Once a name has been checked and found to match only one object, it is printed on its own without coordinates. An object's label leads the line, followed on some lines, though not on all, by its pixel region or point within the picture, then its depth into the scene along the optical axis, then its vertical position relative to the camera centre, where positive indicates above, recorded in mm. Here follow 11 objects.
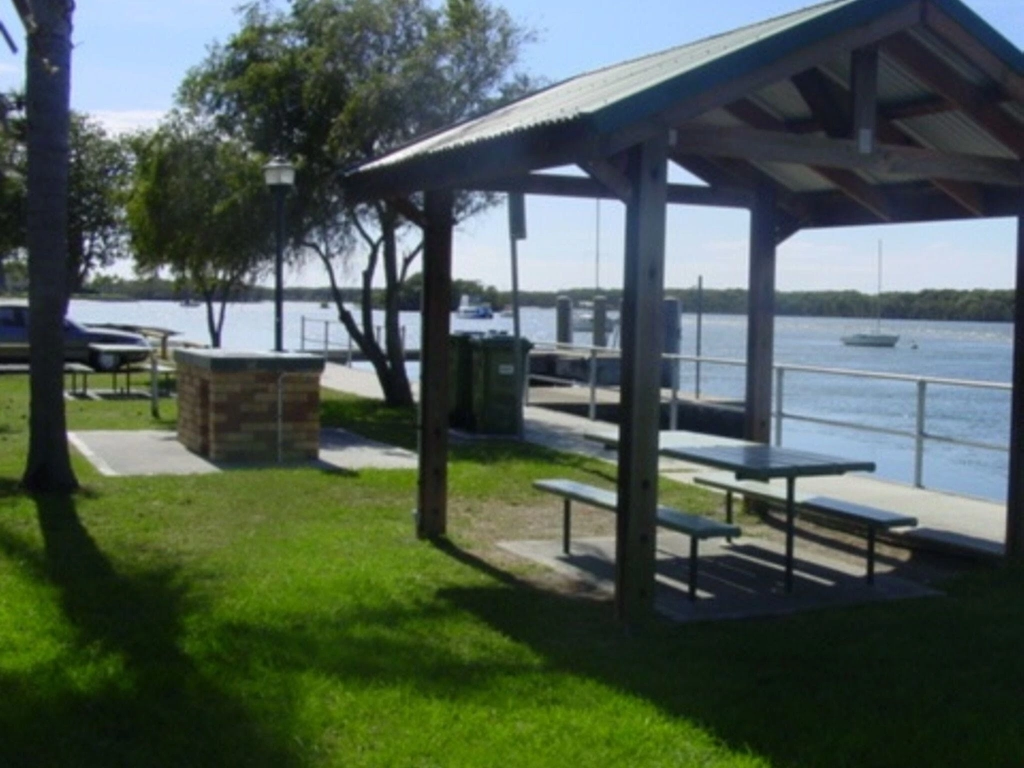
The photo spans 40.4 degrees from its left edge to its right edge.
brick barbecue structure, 12323 -846
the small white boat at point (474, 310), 51078 +217
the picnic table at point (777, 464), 7184 -747
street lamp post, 15938 +1333
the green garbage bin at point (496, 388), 15094 -773
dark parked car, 26250 -676
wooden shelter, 6398 +880
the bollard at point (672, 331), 28062 -211
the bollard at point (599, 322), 34938 -77
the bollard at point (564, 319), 35031 -25
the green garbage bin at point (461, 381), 15547 -731
